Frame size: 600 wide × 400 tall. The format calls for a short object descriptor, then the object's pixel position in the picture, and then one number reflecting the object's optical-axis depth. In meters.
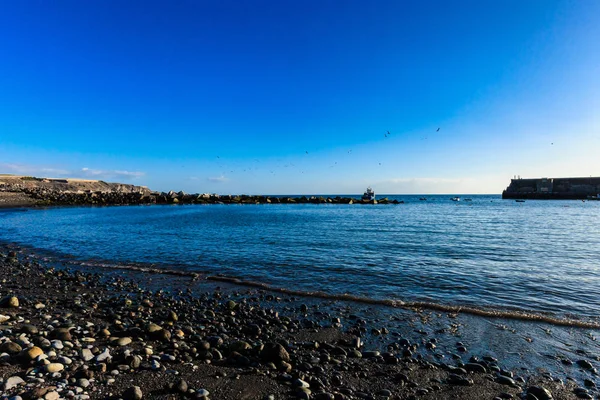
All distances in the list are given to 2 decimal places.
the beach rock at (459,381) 5.96
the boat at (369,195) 121.54
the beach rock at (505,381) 6.00
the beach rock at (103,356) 5.93
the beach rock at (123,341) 6.84
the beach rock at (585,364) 6.69
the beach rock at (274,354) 6.37
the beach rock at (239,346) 6.71
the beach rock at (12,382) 4.75
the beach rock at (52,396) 4.46
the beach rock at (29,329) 7.04
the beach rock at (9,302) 8.95
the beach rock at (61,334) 6.75
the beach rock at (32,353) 5.60
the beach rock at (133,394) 4.76
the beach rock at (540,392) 5.61
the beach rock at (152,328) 7.40
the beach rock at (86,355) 5.93
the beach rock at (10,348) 5.81
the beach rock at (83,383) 4.98
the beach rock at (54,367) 5.31
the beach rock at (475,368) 6.44
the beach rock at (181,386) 5.08
